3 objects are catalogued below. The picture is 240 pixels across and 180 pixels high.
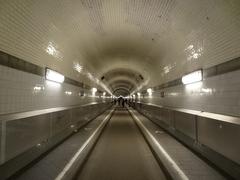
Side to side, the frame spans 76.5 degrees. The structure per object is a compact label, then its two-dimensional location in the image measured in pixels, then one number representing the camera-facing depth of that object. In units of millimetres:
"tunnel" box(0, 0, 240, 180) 2880
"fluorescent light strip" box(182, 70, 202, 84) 4338
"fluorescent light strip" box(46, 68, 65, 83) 4482
